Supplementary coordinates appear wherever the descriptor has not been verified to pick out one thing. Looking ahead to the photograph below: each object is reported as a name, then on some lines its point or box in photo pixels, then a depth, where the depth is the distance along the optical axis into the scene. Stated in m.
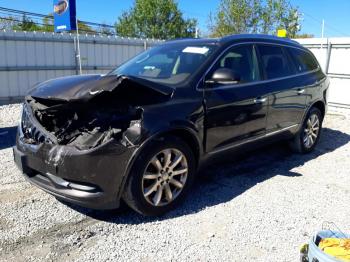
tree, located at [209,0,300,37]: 25.31
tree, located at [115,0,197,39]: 32.22
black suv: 3.04
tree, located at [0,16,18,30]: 28.48
